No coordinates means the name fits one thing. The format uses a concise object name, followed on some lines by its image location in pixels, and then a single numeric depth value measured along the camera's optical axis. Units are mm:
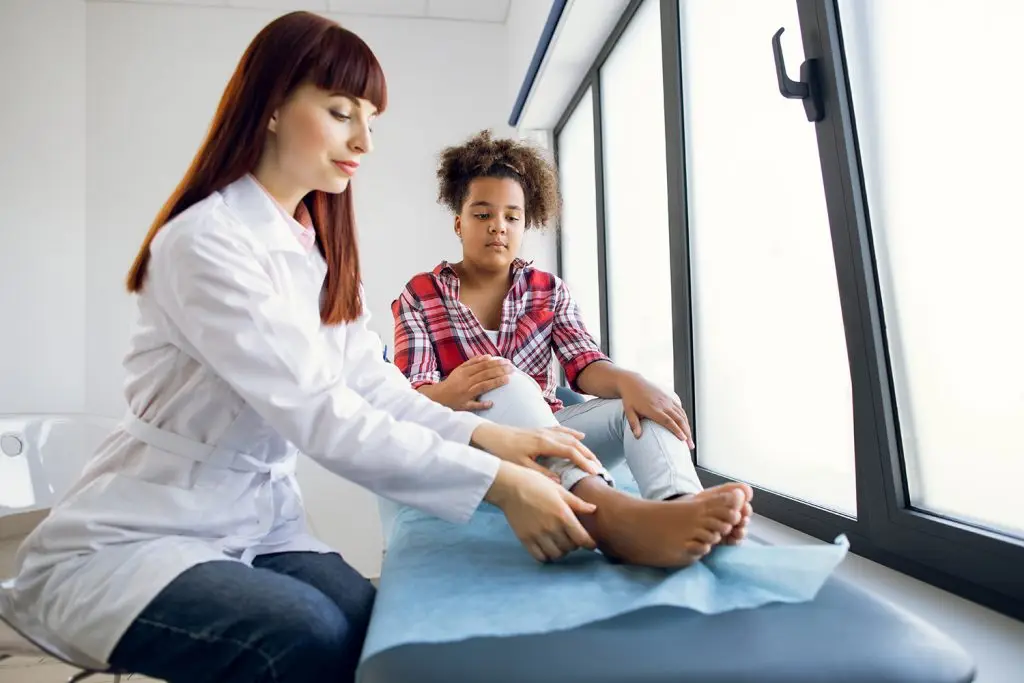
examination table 556
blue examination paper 626
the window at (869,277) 895
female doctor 709
